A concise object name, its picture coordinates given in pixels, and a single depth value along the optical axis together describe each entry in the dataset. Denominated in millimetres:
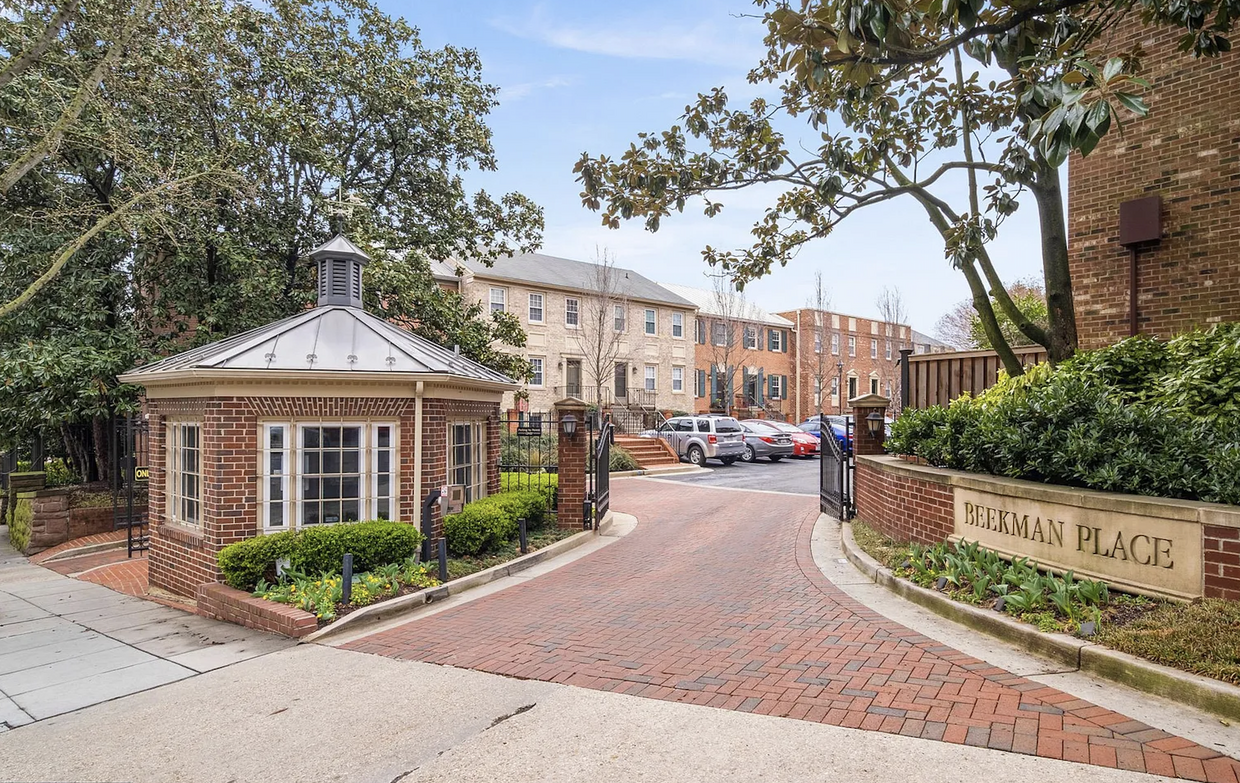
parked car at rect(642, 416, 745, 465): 24067
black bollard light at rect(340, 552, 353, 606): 7488
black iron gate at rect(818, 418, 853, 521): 11719
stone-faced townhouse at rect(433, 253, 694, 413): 32531
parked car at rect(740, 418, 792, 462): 24781
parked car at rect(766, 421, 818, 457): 26438
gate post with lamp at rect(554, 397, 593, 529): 11789
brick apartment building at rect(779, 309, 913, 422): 45469
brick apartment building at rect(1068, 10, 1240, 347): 8148
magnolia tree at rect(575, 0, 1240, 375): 4632
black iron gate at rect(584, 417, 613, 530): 11977
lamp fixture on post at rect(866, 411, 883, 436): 10969
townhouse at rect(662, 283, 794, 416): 41000
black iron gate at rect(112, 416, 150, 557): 11621
